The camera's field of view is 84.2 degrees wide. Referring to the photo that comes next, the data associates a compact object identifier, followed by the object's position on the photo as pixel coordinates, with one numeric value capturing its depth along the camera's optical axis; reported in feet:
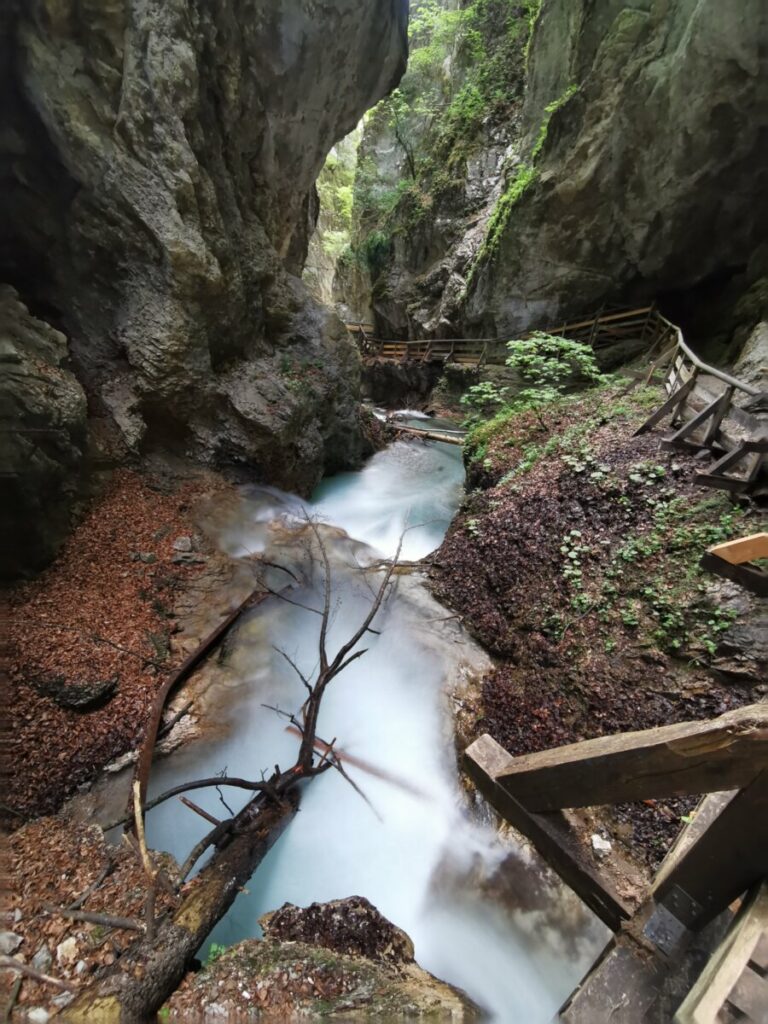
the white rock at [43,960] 8.31
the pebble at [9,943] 8.46
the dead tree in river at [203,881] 7.90
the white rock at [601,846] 11.14
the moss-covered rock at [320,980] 7.98
